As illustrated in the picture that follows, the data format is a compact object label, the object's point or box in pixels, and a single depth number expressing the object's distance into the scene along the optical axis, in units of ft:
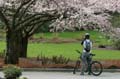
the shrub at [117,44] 165.33
